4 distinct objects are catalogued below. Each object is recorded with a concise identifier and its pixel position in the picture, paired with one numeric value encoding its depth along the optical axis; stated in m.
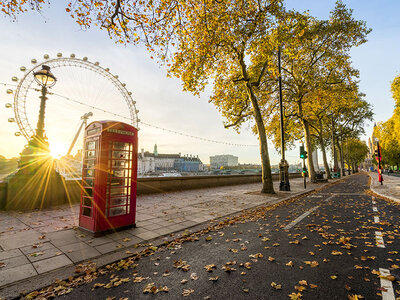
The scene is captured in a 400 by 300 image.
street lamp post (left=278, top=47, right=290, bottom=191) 13.92
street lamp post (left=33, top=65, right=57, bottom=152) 8.25
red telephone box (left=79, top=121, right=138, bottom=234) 4.80
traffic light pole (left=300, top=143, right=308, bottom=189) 16.23
